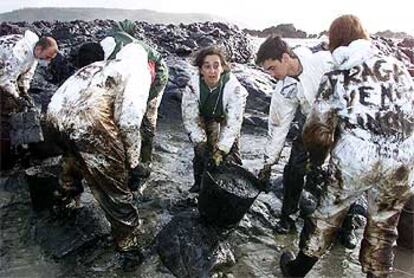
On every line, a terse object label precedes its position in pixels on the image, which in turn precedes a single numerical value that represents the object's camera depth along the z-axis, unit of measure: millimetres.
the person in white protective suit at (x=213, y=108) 4168
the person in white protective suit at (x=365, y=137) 2816
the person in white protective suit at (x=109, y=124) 3250
